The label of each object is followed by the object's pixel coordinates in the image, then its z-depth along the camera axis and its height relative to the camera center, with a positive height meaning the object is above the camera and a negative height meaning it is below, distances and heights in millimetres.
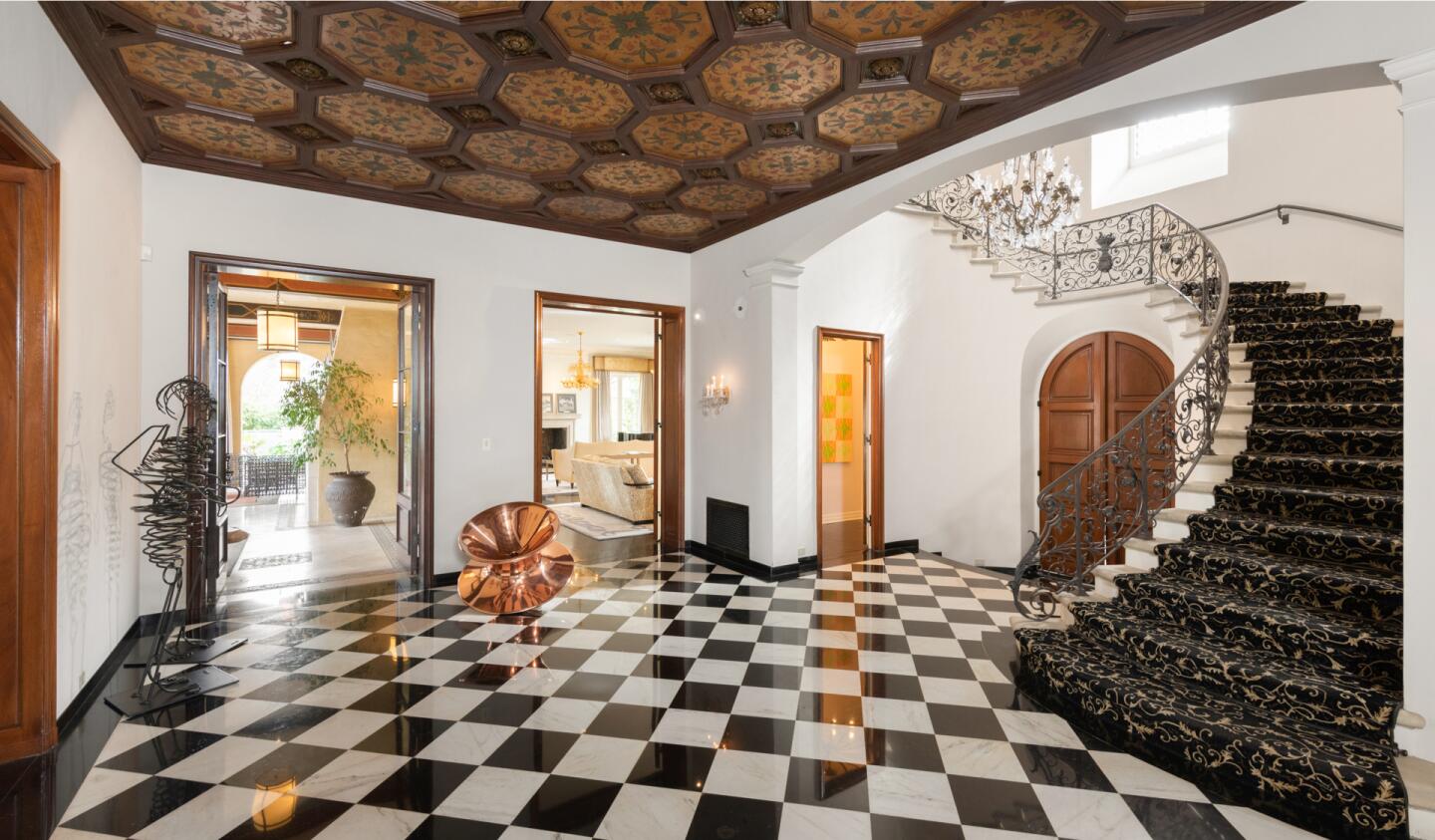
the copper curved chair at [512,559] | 4406 -1036
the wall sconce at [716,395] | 5953 +271
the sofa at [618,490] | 8031 -938
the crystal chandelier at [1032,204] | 5086 +1884
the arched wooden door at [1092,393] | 6461 +318
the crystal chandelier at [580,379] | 13102 +1012
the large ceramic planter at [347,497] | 7828 -972
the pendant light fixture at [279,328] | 7211 +1140
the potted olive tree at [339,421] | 7875 +18
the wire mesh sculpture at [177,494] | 2951 -374
